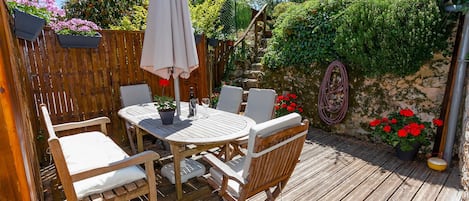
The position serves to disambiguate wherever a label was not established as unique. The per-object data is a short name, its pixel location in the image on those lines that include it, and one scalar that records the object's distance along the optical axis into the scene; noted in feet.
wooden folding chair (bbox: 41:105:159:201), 5.38
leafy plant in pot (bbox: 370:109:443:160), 10.55
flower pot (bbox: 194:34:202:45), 15.31
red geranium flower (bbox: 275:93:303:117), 15.40
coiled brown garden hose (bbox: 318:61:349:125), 13.58
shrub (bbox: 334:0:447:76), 10.36
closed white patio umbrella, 8.76
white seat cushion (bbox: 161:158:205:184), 8.81
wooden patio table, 7.29
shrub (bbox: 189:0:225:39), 21.74
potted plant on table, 8.55
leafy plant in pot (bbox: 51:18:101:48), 11.12
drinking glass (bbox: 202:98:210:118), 11.25
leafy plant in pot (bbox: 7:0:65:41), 8.90
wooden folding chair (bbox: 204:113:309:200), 5.47
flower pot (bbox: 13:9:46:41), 8.93
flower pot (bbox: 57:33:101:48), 11.15
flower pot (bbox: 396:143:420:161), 10.77
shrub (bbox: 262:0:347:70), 14.57
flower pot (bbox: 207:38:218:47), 19.15
